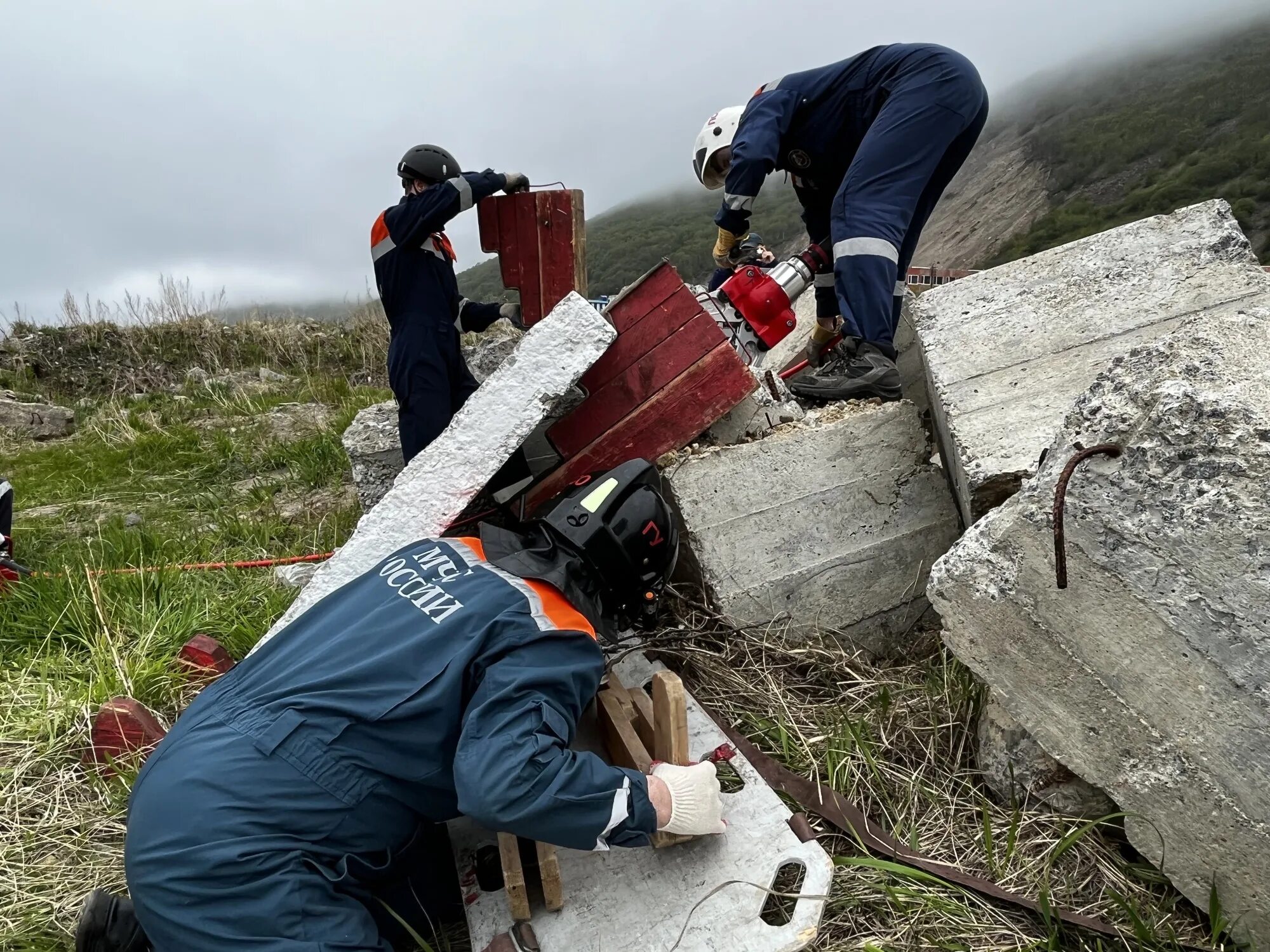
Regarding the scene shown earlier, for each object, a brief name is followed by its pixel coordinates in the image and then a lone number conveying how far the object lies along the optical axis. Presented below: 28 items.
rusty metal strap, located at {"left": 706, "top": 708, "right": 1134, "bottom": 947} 1.61
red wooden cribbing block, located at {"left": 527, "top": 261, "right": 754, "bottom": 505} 2.52
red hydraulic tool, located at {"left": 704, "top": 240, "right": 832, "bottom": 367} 2.96
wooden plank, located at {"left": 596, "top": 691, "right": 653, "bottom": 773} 1.91
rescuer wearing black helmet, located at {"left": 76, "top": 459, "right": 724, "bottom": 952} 1.41
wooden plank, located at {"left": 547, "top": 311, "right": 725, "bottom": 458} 2.53
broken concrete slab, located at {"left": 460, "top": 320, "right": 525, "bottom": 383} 4.73
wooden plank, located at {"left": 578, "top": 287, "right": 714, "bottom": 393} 2.54
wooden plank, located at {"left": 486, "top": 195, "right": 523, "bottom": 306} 3.56
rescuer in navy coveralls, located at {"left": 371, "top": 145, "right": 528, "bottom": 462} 3.68
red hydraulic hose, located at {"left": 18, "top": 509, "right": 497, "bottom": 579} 3.02
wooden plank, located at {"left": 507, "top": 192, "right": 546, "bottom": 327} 3.49
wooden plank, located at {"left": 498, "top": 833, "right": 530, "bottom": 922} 1.66
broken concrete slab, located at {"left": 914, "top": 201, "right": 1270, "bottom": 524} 2.24
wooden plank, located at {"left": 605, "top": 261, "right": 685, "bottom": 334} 2.55
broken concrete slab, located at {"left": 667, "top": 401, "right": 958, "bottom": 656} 2.47
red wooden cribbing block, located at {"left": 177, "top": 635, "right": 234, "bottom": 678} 2.57
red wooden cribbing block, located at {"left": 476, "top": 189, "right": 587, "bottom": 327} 3.43
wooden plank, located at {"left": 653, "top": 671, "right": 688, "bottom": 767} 1.86
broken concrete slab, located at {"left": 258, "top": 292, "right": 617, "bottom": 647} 2.31
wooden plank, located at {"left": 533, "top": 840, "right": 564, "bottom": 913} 1.67
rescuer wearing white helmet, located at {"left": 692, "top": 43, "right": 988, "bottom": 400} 2.84
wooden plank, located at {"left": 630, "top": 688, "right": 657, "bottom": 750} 2.02
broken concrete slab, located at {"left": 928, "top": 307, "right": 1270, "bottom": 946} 1.33
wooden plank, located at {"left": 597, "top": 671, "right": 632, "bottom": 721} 2.08
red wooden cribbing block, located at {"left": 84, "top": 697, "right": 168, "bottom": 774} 2.23
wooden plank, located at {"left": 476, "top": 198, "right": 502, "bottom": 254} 3.60
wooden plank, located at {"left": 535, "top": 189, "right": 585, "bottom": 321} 3.40
